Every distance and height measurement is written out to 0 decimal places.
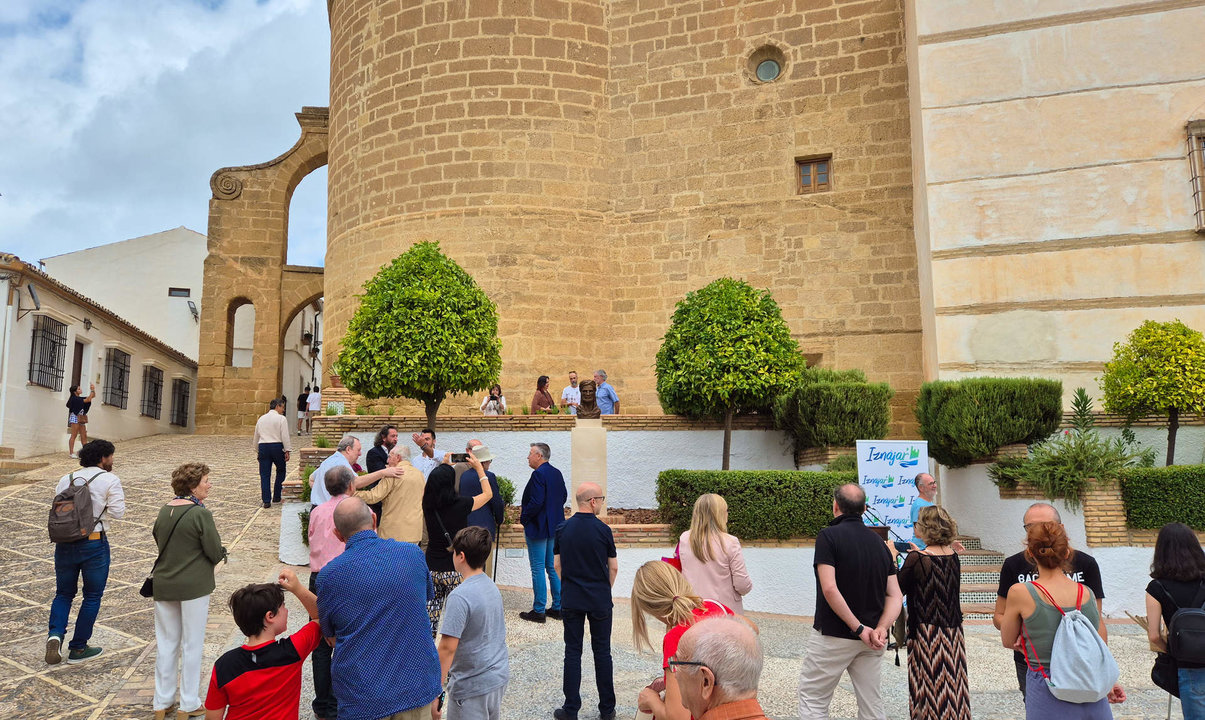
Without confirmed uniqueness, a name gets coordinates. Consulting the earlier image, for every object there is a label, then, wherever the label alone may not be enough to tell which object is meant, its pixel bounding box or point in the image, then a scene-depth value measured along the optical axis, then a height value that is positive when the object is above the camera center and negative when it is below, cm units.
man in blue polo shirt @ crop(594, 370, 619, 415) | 1403 +52
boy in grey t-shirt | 423 -92
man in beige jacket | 704 -48
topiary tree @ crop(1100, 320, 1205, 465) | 1053 +66
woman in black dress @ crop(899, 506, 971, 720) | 482 -93
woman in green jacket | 541 -84
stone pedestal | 1222 -20
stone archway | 2383 +371
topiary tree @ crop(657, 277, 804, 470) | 1170 +96
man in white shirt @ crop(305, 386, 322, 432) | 1830 +63
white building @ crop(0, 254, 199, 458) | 1602 +137
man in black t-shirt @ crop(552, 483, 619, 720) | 548 -90
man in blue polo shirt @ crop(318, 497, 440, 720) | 389 -79
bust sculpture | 1241 +39
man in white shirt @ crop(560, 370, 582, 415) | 1404 +59
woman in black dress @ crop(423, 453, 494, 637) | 624 -49
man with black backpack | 632 -64
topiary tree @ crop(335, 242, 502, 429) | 1192 +121
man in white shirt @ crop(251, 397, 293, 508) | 1234 -9
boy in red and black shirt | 376 -87
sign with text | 928 -32
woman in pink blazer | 506 -64
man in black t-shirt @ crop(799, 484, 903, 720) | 470 -84
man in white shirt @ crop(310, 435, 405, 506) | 698 -23
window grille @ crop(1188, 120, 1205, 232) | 1234 +347
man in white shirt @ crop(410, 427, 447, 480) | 852 -14
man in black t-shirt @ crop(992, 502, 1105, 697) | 446 -63
